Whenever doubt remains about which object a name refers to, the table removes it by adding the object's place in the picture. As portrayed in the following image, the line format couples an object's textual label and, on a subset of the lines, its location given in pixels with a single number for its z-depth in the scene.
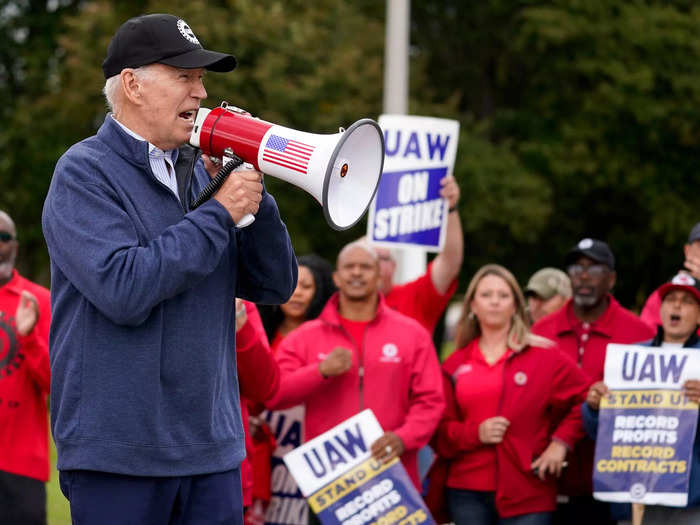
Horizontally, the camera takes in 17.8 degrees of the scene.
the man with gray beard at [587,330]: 11.51
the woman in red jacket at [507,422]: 10.91
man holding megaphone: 5.53
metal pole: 21.64
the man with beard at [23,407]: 10.20
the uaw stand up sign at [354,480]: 10.42
